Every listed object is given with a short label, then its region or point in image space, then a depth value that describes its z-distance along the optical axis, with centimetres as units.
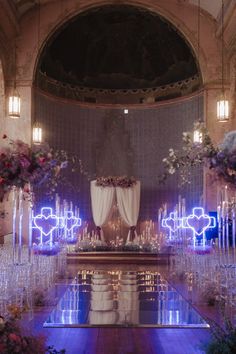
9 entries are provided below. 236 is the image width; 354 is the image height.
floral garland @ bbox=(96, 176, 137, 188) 2145
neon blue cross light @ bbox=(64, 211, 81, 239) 2099
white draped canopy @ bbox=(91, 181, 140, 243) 2148
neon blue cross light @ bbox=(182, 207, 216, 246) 1816
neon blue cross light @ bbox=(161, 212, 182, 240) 1875
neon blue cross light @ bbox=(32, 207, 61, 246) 1909
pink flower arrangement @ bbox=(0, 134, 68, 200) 782
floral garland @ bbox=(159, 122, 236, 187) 756
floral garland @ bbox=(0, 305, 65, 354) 504
